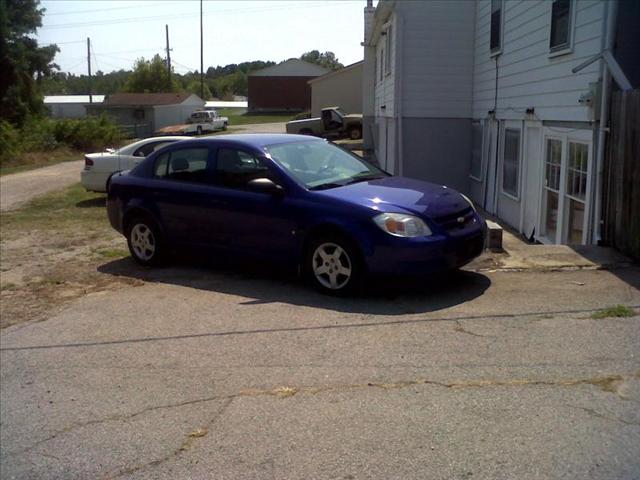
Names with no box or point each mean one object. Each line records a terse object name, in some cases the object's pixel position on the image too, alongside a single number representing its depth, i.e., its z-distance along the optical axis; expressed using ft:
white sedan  54.03
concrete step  27.02
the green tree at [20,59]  131.03
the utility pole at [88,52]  279.08
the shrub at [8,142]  106.52
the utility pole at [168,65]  273.75
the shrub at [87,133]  127.03
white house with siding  31.22
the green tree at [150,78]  295.69
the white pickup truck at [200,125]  174.81
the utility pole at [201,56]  238.27
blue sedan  22.03
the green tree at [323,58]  405.18
